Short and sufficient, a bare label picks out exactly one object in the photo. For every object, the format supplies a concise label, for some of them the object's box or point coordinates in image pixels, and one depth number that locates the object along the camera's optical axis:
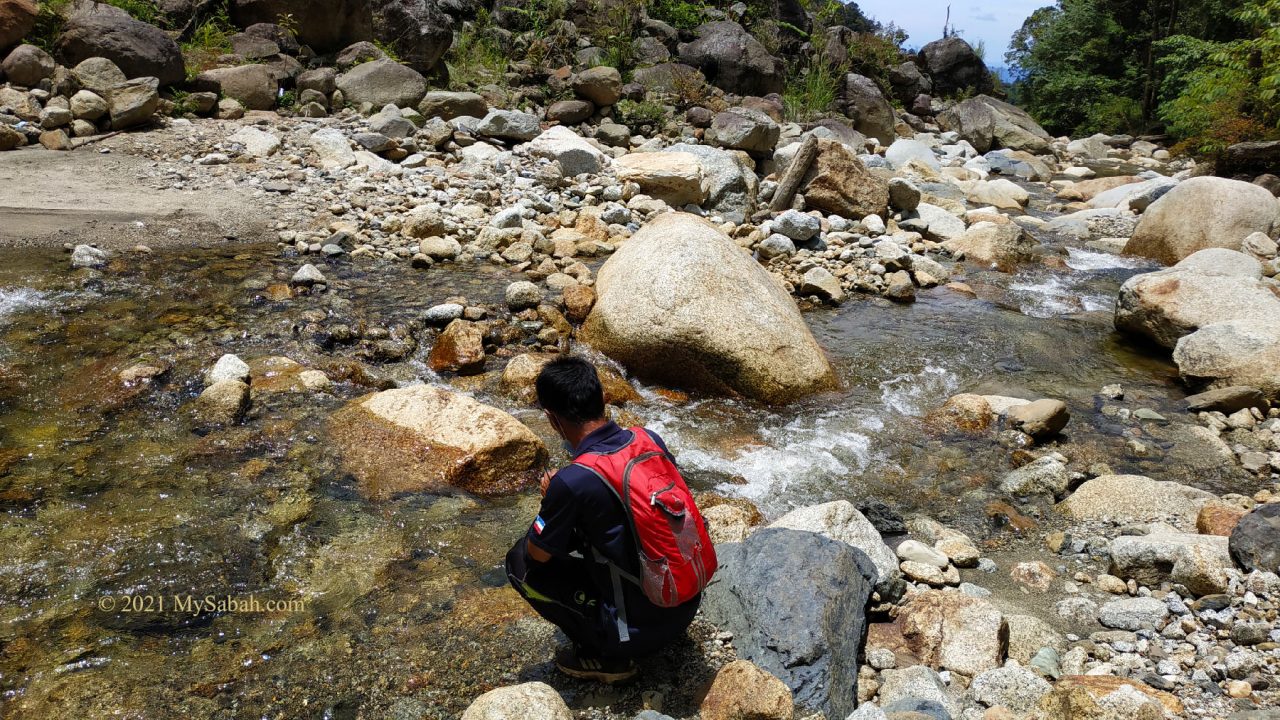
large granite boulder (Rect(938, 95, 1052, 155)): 22.89
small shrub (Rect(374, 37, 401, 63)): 14.80
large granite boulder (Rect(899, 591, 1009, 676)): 3.37
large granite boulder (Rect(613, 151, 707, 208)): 11.05
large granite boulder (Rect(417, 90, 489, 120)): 12.91
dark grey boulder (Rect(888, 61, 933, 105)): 25.94
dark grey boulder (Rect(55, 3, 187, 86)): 10.88
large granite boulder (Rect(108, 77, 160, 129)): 10.46
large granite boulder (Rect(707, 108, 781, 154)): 13.73
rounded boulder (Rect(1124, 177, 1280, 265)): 10.37
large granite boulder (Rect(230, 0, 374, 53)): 14.36
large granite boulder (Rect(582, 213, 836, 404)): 6.34
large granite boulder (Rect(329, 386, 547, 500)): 4.70
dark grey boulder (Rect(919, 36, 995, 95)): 28.78
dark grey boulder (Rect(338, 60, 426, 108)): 12.93
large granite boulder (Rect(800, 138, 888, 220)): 11.15
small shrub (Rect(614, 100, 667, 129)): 15.15
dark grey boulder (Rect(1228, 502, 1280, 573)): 3.67
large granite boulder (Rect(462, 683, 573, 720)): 2.60
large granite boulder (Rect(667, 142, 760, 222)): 11.34
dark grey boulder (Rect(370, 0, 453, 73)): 15.18
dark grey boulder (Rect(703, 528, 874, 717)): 3.11
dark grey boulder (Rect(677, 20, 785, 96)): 19.64
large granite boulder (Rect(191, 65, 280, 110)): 12.18
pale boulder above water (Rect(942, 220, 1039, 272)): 10.88
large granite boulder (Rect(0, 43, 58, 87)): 10.23
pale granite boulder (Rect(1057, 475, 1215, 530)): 4.71
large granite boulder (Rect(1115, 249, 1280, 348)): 7.27
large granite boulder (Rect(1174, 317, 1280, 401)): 6.52
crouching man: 2.73
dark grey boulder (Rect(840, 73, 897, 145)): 21.11
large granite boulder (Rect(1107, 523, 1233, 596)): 3.71
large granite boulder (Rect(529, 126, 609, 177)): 11.38
